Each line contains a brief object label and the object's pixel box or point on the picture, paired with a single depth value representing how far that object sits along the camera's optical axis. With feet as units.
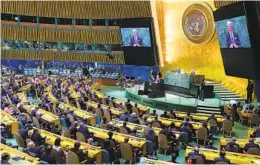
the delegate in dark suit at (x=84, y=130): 39.02
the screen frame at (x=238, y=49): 52.00
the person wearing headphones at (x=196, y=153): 30.57
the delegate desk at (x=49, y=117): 47.40
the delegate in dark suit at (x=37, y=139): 36.15
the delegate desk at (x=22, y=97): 59.26
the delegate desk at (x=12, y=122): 45.44
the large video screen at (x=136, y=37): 88.79
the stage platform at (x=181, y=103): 62.49
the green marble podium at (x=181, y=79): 69.87
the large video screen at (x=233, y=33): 53.06
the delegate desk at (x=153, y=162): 29.55
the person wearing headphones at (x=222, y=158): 28.89
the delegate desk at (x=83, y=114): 50.23
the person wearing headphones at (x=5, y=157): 27.98
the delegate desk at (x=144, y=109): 58.75
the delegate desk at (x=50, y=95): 62.35
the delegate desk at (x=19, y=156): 28.84
